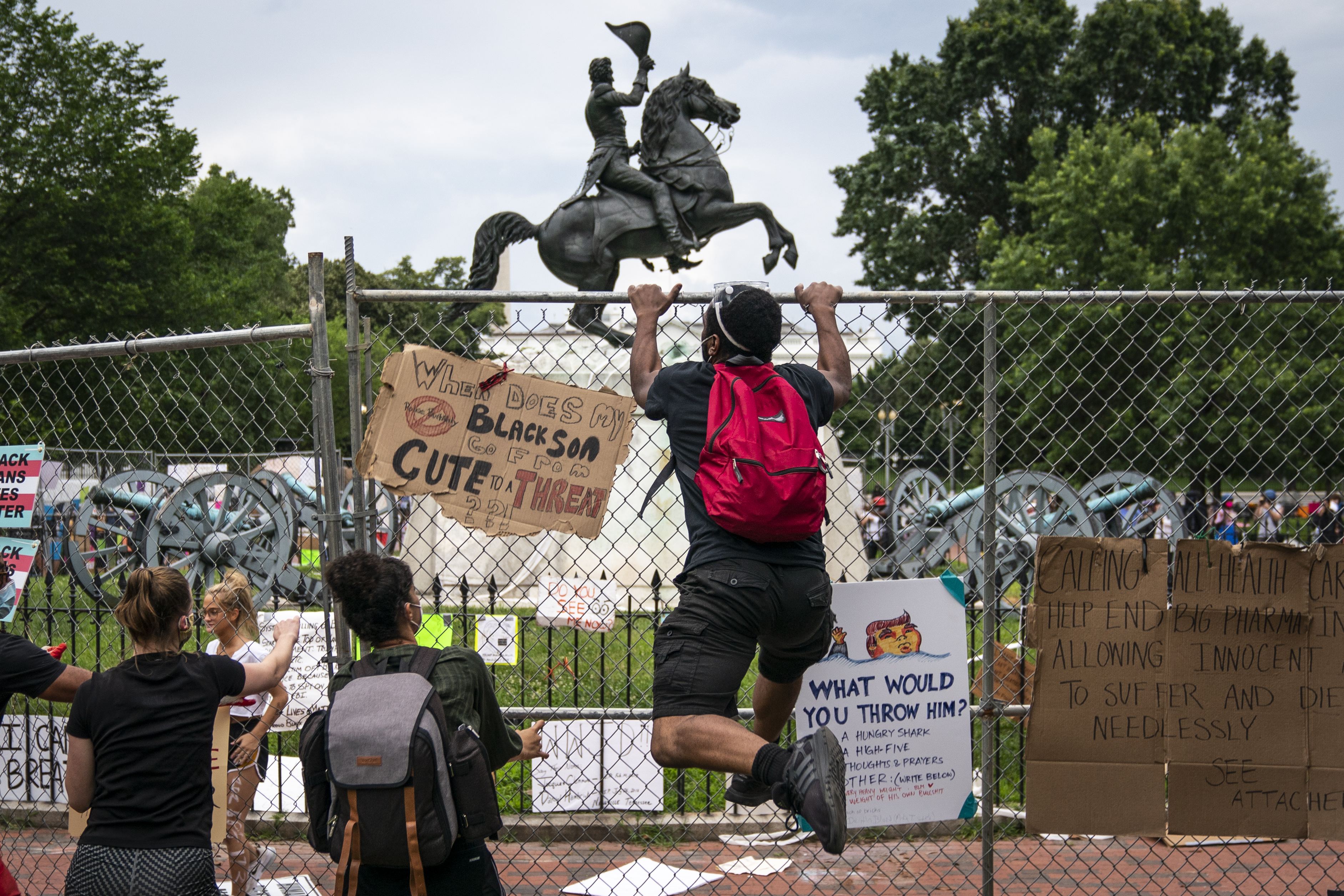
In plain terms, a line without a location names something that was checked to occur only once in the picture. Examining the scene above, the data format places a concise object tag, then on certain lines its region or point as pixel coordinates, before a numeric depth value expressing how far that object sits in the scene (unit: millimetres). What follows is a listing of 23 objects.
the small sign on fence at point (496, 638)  4848
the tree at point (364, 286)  33875
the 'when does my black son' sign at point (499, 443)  3387
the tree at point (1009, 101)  28609
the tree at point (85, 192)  21922
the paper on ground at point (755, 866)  4773
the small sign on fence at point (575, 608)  4891
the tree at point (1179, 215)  21438
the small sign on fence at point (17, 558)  4230
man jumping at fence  2789
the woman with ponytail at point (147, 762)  2764
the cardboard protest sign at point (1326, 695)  3613
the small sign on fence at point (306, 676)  4910
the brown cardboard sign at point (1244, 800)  3600
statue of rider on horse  11164
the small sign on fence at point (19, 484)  4203
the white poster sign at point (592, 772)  5105
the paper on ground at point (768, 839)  5141
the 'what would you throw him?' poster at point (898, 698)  3584
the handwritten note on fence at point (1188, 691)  3570
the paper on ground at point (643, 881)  4480
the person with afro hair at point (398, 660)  2672
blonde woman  4184
